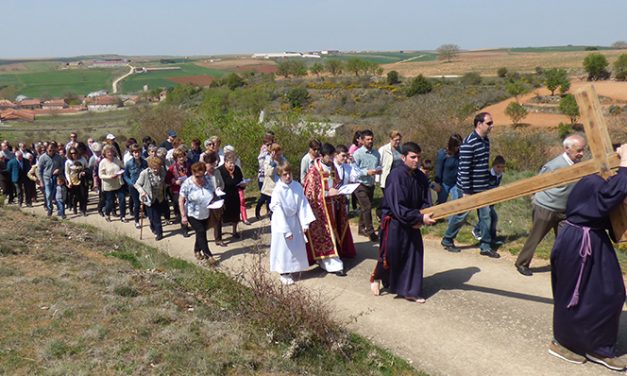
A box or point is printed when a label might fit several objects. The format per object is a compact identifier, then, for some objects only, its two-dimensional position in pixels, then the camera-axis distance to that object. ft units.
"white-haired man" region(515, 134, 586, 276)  23.07
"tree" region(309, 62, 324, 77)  247.09
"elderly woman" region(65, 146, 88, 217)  39.52
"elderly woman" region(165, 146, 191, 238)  35.46
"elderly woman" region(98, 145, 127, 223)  37.29
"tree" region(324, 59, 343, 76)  245.45
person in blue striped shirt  25.43
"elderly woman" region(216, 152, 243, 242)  32.67
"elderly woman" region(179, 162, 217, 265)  28.48
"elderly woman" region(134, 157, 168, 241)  33.01
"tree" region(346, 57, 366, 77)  238.48
